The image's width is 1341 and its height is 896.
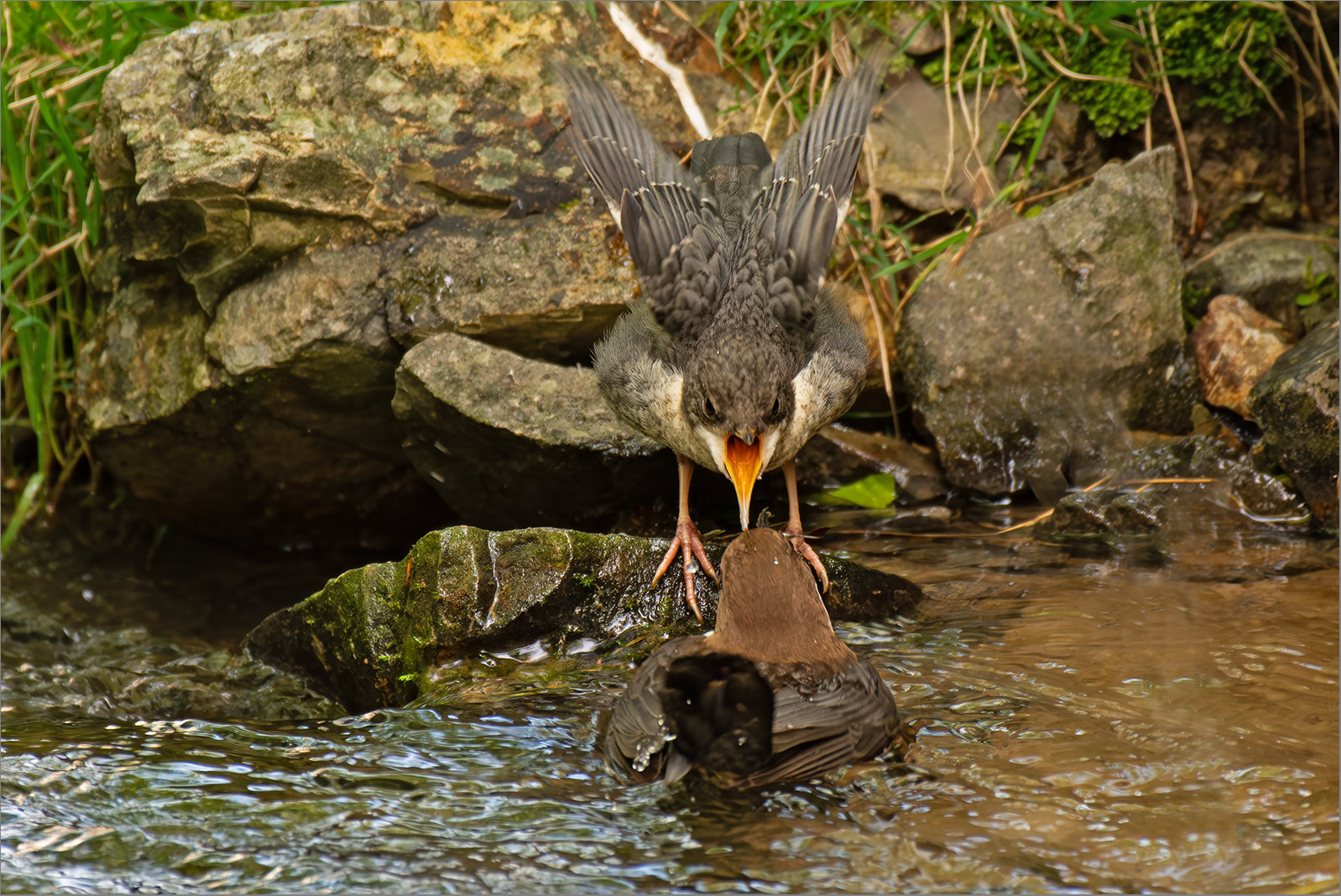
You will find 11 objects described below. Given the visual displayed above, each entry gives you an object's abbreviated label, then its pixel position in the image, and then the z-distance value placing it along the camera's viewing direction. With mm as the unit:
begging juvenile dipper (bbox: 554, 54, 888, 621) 7812
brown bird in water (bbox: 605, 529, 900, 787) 5559
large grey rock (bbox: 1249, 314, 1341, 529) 8984
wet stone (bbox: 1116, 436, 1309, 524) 9422
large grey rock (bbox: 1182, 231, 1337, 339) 11117
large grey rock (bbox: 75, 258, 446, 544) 10328
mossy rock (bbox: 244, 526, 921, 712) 7312
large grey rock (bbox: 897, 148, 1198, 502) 10352
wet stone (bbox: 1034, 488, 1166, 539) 9328
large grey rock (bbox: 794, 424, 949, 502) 10437
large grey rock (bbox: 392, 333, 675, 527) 9445
